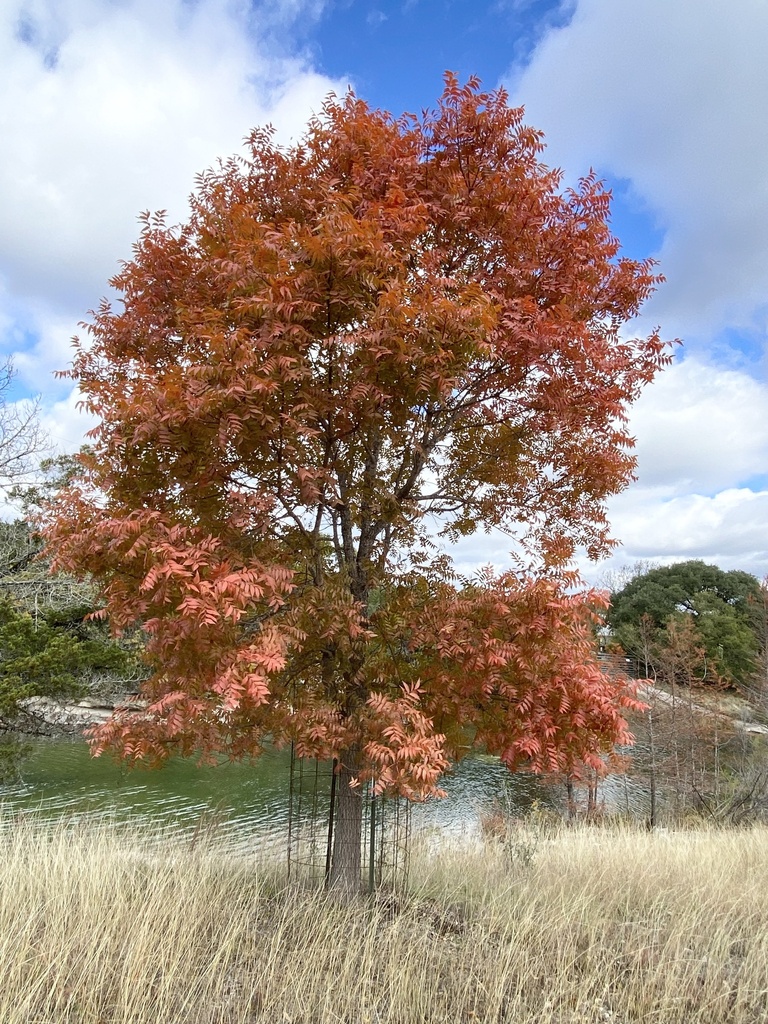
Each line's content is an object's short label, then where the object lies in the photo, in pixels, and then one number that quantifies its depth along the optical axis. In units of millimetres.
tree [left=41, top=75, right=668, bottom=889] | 3520
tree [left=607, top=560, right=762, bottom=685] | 26219
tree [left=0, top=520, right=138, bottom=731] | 11336
